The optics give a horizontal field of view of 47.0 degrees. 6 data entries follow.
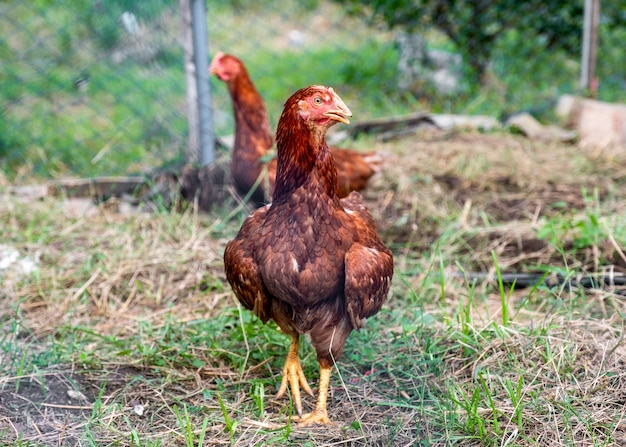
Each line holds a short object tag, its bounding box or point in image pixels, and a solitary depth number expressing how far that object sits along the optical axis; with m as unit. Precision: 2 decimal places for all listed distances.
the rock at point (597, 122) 5.46
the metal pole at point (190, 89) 4.26
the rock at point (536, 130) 5.83
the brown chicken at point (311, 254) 2.28
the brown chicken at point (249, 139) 3.83
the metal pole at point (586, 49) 6.07
